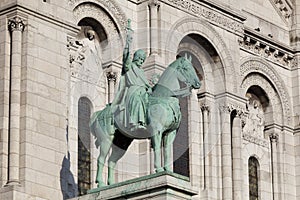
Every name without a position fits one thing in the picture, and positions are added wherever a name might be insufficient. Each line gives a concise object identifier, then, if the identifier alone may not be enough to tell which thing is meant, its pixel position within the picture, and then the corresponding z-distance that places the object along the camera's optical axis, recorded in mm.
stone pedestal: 31953
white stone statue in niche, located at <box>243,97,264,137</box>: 45844
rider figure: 33219
